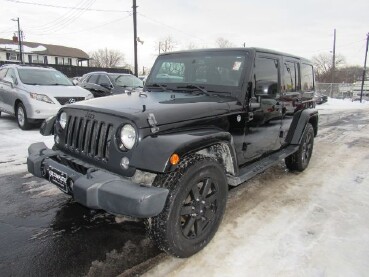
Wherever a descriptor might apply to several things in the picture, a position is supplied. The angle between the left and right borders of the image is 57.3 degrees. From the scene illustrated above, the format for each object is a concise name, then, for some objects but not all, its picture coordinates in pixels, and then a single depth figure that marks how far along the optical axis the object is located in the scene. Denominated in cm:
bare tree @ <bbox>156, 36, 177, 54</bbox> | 5834
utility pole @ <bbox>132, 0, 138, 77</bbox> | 2262
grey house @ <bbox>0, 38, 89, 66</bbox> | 5923
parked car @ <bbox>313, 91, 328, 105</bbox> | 2223
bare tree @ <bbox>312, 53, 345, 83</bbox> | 7469
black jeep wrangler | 270
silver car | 874
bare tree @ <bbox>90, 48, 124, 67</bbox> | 8894
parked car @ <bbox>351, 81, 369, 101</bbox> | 3119
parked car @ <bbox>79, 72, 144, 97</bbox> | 1218
